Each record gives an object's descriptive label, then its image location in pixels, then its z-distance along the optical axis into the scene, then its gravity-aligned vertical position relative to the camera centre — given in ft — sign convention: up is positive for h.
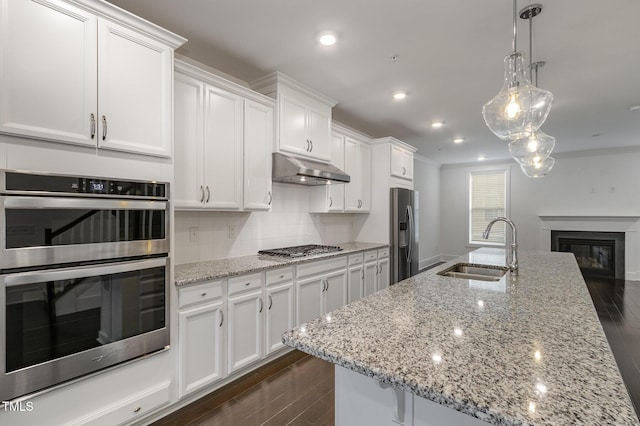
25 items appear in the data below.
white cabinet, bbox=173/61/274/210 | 7.50 +1.89
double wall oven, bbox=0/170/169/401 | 4.61 -1.11
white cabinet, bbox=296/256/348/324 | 9.73 -2.61
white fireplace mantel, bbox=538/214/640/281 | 19.58 -0.93
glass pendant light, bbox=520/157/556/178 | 11.46 +1.79
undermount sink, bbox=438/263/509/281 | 7.74 -1.59
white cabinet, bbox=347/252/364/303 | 11.98 -2.63
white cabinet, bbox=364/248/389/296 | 12.96 -2.58
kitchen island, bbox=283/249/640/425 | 2.36 -1.47
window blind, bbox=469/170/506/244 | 24.29 +0.83
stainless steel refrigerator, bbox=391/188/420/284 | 14.43 -1.03
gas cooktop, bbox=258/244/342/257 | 10.07 -1.38
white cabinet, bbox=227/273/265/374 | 7.68 -2.90
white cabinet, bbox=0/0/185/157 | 4.65 +2.37
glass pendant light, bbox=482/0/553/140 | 6.18 +2.33
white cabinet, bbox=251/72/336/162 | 9.81 +3.37
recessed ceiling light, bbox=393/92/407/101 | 11.10 +4.39
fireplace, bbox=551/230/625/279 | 20.06 -2.48
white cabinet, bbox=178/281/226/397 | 6.72 -2.89
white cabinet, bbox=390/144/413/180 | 14.83 +2.61
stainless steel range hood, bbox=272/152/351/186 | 9.48 +1.35
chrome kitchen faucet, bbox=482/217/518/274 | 7.55 -0.94
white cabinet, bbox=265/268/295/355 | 8.64 -2.81
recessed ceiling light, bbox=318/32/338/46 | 7.46 +4.39
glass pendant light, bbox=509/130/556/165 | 9.86 +2.21
